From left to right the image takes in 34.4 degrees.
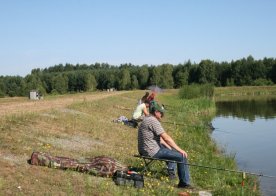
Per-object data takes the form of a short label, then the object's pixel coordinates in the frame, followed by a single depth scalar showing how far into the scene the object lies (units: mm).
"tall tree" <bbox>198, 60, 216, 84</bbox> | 110562
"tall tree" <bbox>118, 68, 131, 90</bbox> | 113938
